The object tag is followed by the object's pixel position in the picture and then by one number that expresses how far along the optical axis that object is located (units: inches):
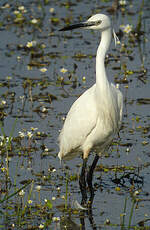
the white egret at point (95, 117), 449.4
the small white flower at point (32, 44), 710.4
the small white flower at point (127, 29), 687.7
